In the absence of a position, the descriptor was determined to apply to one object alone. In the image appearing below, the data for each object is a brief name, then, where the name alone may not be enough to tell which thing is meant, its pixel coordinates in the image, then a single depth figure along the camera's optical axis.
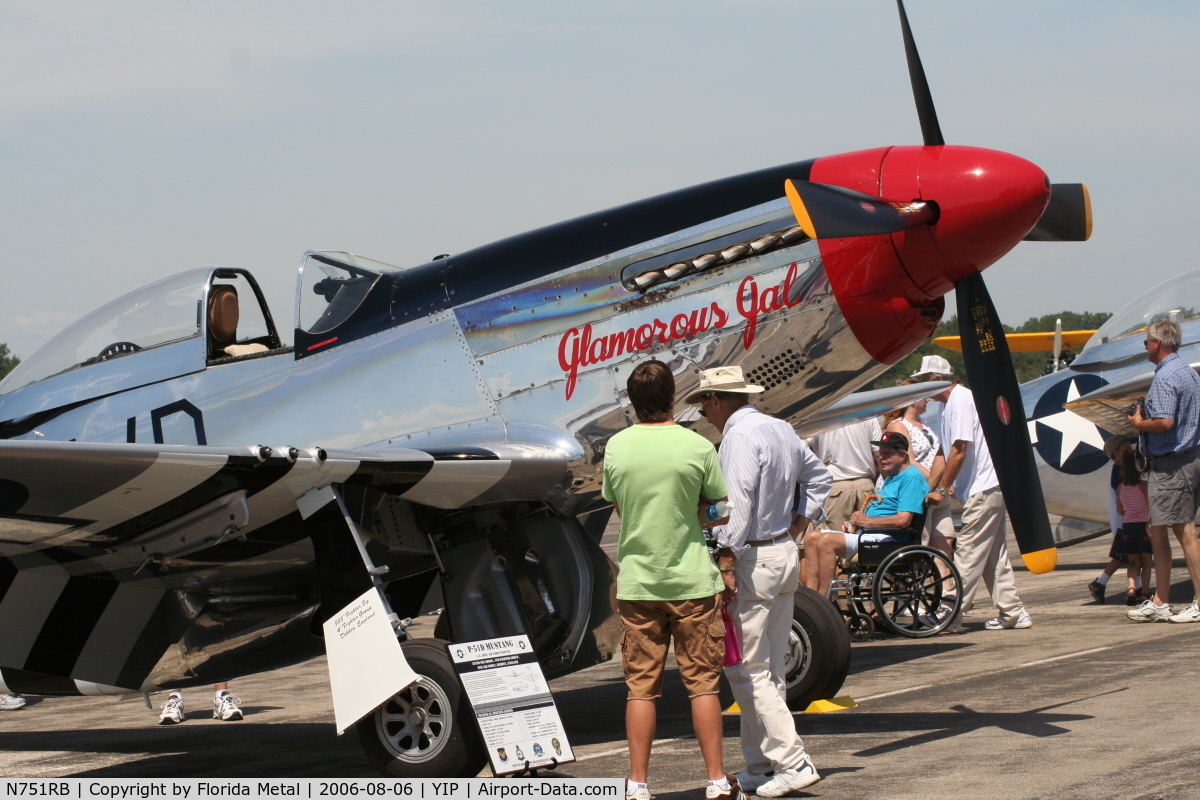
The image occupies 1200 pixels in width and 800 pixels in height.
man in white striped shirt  9.53
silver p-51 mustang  11.05
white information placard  10.16
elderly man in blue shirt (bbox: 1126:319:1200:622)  17.17
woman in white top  19.03
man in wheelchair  17.84
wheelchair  17.87
